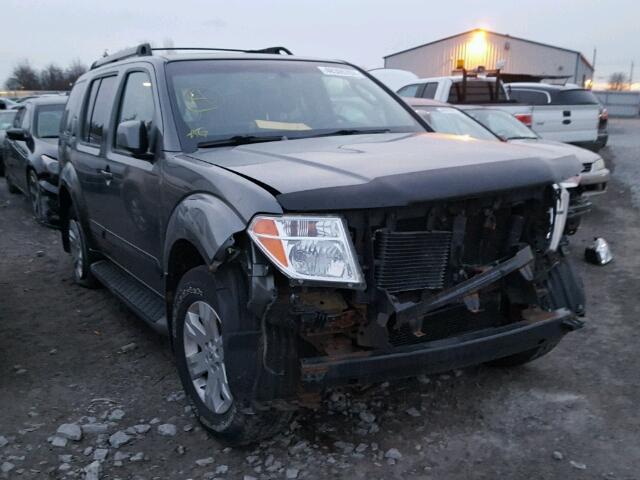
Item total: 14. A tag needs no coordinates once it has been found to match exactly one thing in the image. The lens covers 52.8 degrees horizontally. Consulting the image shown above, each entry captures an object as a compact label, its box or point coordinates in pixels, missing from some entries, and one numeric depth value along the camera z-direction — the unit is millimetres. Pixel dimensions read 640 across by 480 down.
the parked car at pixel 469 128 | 6883
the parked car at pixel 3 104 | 21662
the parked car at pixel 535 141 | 8320
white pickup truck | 11219
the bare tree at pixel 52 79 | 66562
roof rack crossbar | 4638
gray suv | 2668
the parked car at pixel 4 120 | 14064
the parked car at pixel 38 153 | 8156
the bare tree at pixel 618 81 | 88062
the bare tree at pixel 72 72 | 65075
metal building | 35719
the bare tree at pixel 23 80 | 68212
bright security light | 35719
